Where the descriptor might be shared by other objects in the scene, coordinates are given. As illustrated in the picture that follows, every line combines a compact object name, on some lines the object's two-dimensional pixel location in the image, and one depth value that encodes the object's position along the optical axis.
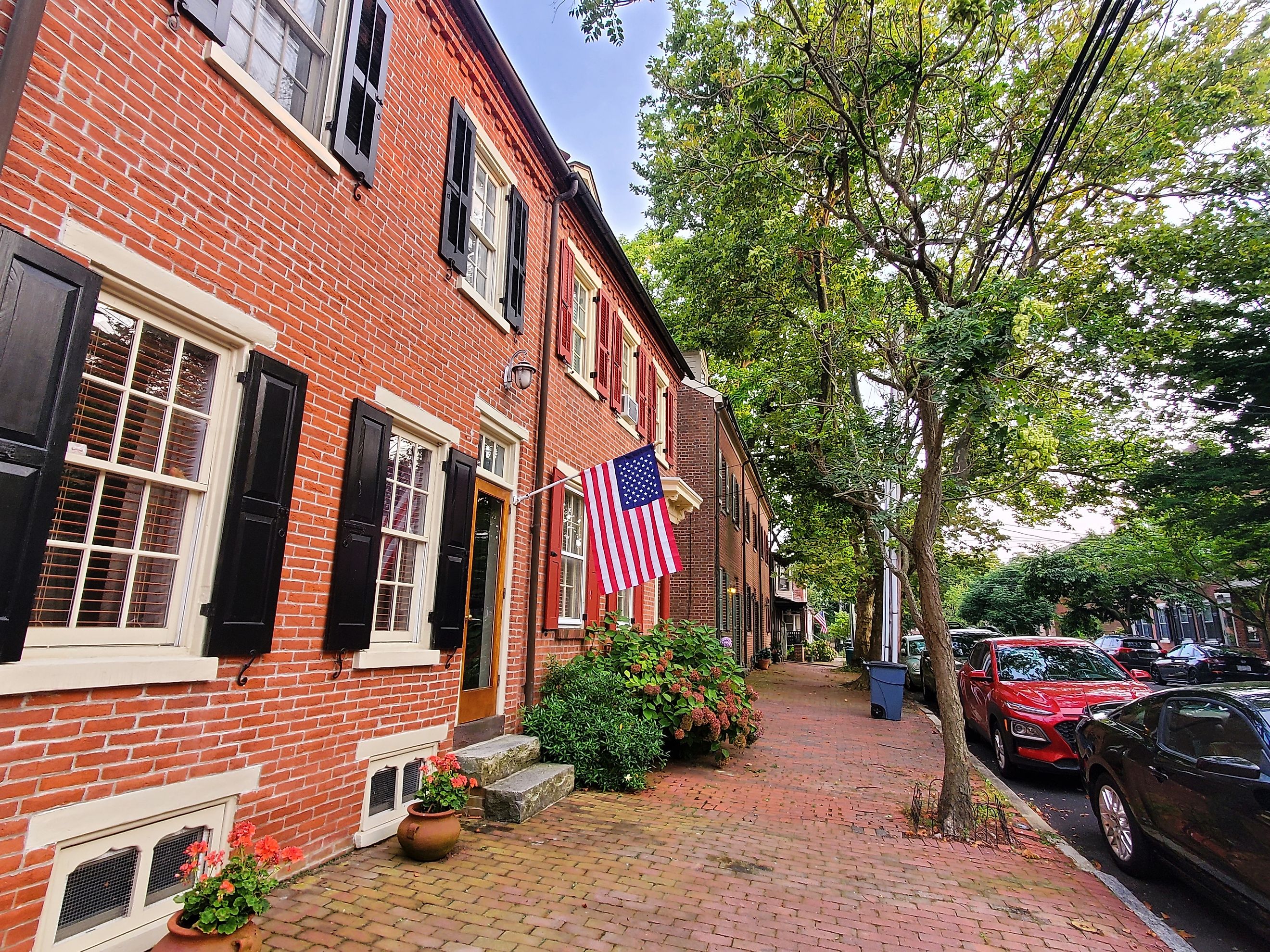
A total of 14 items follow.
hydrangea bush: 7.85
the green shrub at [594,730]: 6.65
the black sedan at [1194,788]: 3.85
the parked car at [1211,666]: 18.59
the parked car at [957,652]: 16.84
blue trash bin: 13.27
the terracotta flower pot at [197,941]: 2.65
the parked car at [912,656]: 18.41
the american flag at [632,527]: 6.84
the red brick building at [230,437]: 2.72
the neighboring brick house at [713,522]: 17.38
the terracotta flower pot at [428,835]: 4.33
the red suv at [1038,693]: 7.96
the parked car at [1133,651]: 23.25
